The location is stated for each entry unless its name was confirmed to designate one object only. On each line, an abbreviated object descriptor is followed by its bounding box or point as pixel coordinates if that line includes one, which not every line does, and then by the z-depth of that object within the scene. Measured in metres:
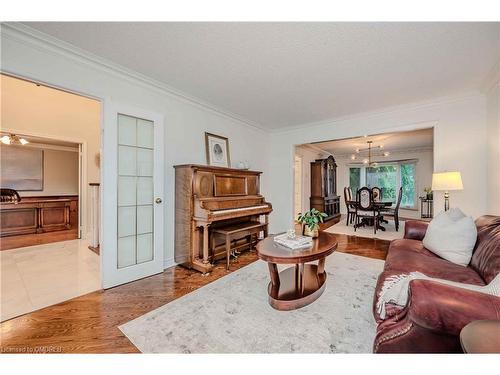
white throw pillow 1.76
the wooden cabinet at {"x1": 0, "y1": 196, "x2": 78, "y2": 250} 4.40
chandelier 6.78
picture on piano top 3.55
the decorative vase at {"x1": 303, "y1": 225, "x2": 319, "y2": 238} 2.39
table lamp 2.76
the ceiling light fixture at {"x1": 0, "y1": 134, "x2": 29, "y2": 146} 4.14
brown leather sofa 0.89
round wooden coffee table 1.86
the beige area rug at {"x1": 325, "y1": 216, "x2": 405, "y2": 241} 4.76
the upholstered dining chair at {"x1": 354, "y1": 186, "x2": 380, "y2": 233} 5.27
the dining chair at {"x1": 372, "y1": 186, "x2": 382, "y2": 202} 6.36
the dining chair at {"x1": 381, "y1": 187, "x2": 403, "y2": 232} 5.31
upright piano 2.77
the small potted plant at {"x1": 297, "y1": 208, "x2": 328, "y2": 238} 2.36
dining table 5.34
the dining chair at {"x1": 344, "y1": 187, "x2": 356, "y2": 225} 6.04
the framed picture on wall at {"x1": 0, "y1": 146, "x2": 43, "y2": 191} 4.79
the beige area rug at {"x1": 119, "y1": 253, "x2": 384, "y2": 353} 1.45
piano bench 2.83
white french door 2.35
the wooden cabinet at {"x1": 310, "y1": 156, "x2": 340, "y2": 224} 6.70
